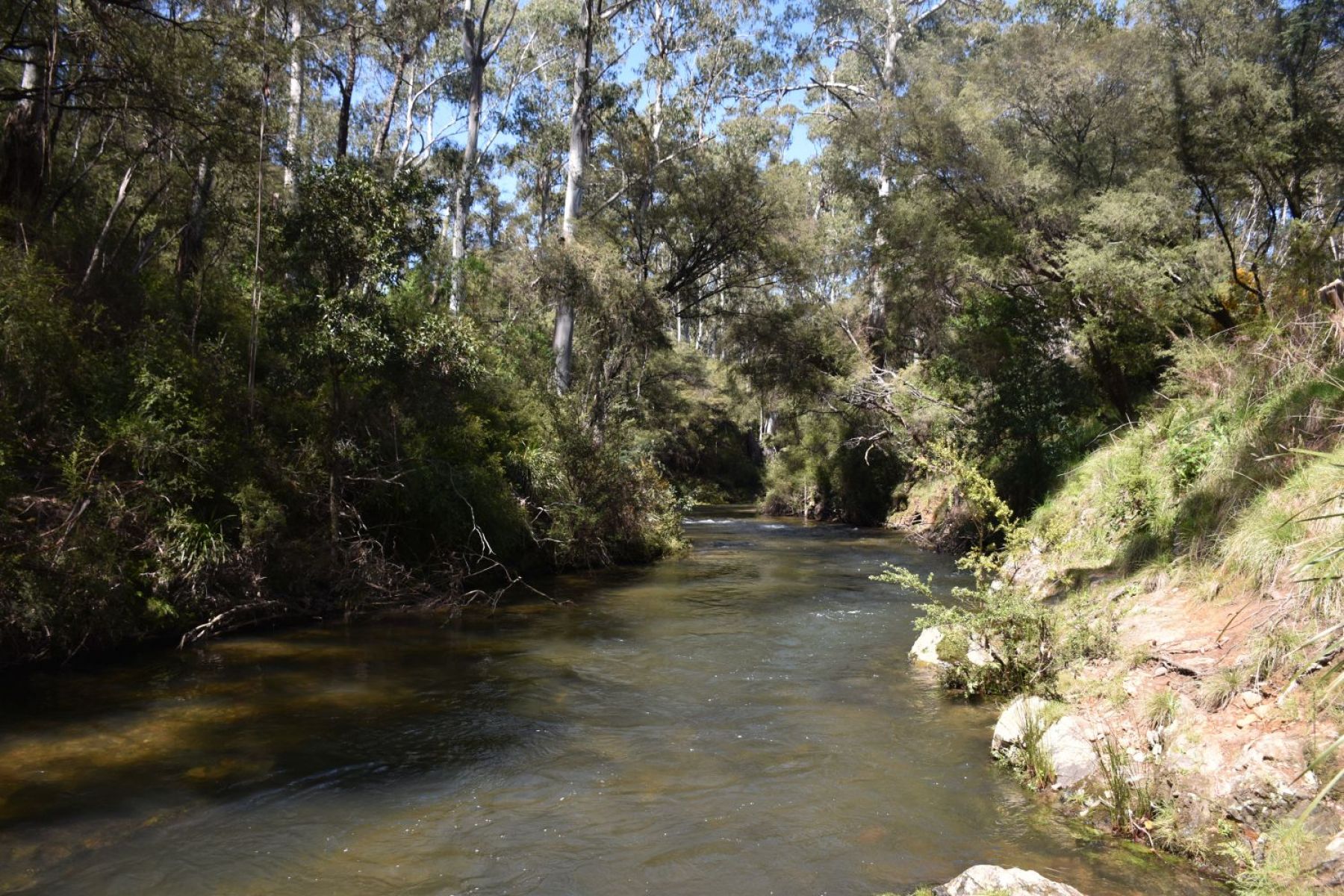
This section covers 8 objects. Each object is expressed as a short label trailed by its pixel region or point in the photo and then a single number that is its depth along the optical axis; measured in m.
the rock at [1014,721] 5.88
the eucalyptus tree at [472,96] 23.78
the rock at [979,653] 7.45
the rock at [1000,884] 3.67
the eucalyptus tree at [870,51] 28.34
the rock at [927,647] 8.62
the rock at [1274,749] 4.38
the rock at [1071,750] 5.29
